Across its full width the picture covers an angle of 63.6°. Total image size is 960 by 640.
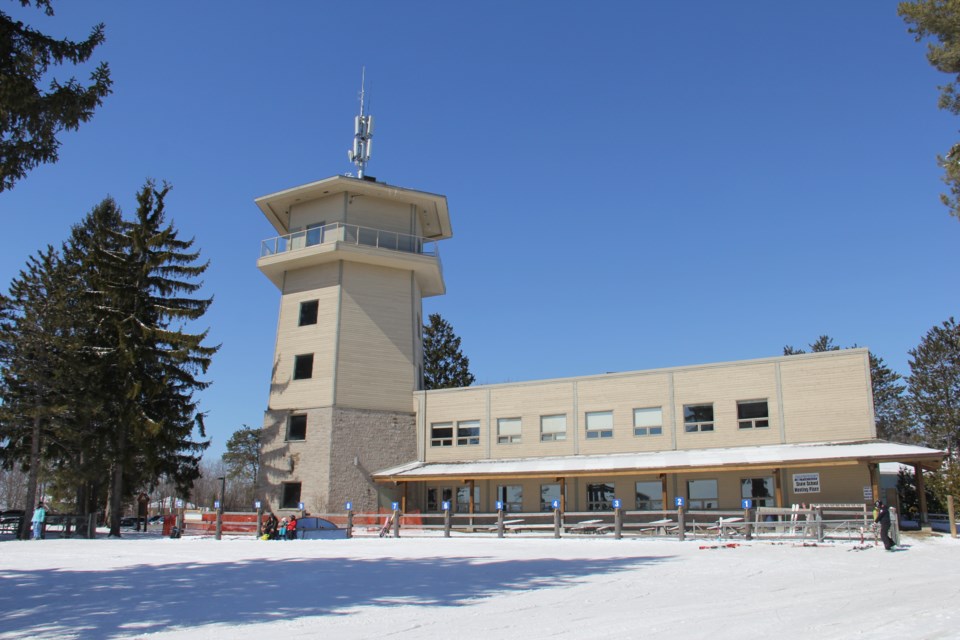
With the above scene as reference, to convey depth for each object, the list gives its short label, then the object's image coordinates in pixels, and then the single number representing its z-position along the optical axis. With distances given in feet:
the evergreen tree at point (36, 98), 42.65
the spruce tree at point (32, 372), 99.55
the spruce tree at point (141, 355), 102.42
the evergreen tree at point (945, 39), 58.89
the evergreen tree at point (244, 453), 243.81
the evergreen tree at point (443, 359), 181.57
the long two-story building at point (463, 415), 90.58
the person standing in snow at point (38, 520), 88.79
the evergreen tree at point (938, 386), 167.94
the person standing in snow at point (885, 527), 58.49
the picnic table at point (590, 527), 82.45
